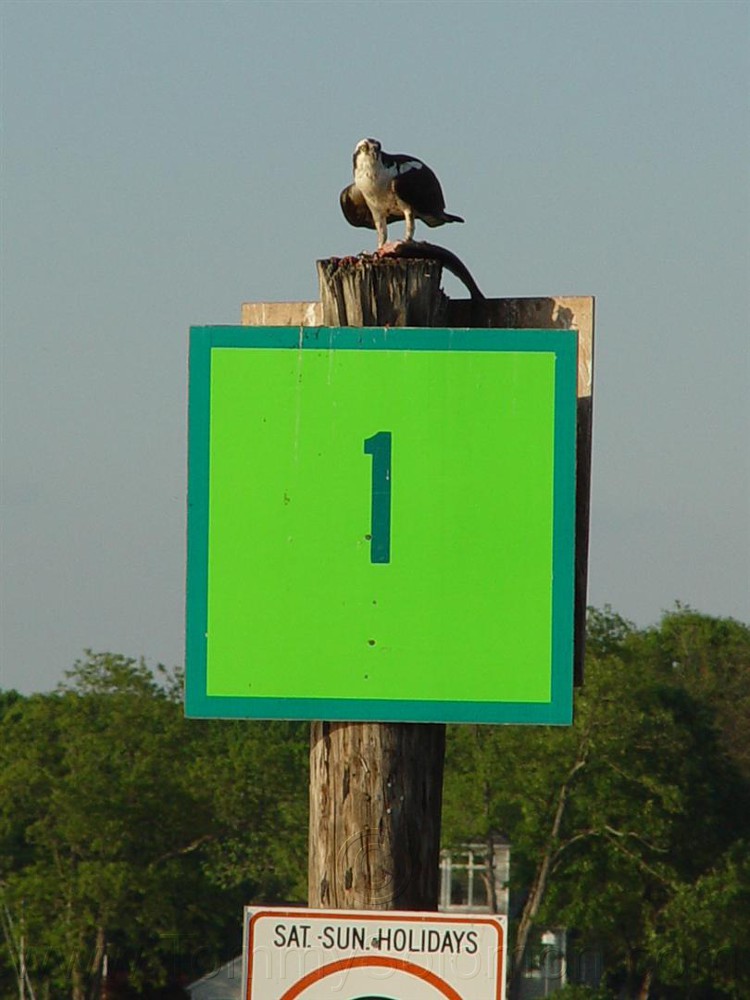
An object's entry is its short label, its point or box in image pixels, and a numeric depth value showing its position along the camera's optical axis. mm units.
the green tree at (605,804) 111062
